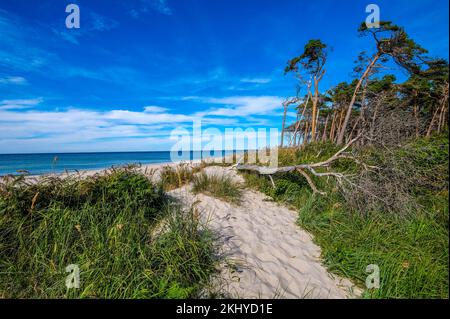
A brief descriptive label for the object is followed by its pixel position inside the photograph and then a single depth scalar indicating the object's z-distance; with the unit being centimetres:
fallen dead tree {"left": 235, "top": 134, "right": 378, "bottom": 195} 512
